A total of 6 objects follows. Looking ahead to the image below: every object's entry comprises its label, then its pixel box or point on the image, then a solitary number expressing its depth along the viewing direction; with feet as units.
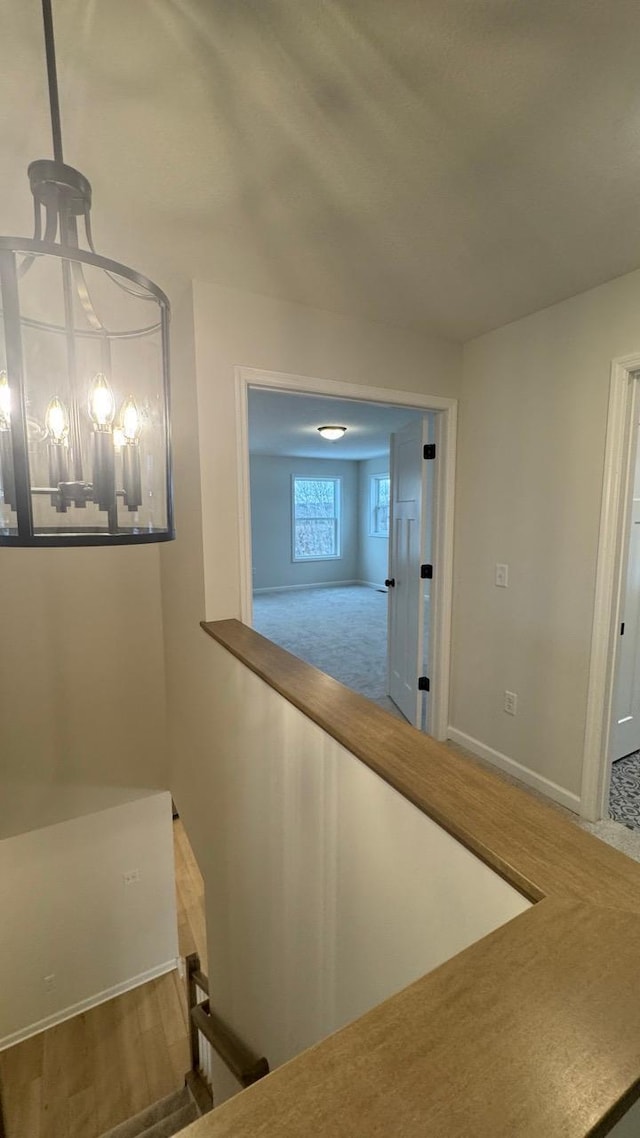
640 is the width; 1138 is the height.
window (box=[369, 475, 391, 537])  26.76
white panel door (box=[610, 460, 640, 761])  8.49
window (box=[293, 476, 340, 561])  27.02
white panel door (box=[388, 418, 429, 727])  9.70
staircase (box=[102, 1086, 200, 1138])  9.36
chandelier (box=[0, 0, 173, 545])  2.40
